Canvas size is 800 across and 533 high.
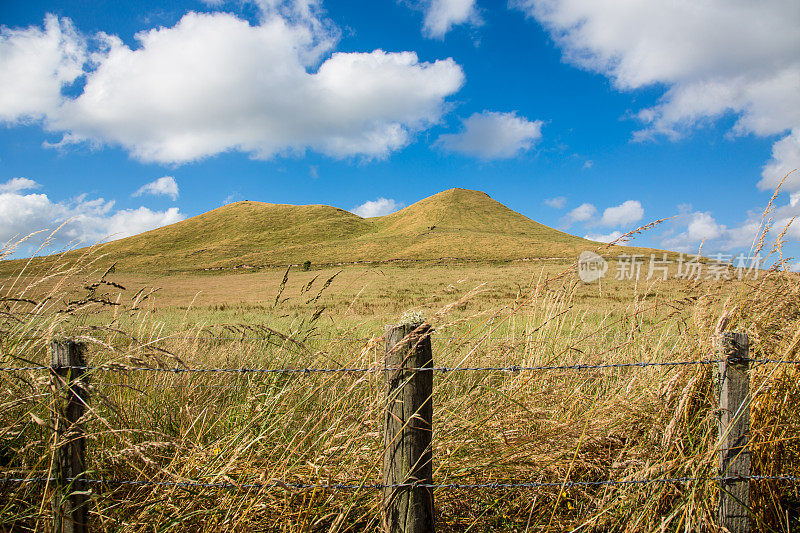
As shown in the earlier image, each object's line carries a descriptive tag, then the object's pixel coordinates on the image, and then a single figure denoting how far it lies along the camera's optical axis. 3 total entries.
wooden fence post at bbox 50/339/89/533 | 2.03
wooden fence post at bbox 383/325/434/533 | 1.99
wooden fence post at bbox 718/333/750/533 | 2.32
